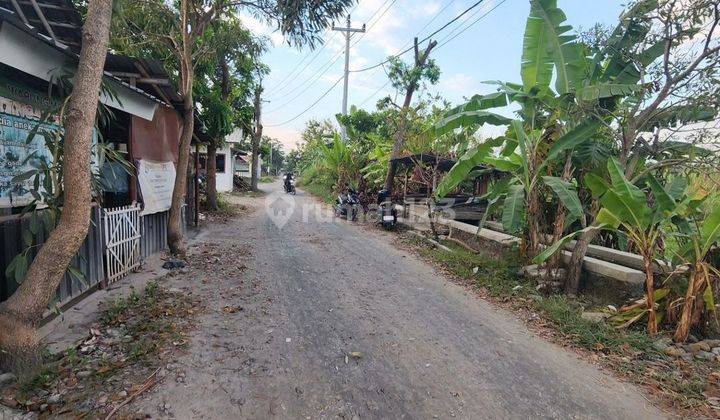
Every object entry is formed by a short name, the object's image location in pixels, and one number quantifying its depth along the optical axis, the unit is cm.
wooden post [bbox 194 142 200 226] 991
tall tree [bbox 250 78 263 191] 1869
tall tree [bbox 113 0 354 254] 609
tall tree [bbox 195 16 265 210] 747
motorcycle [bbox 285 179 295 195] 2347
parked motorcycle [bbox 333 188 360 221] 1312
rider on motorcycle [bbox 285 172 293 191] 2350
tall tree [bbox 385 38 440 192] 1251
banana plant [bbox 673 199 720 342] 375
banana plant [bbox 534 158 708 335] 399
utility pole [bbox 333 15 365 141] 1864
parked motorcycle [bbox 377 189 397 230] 1073
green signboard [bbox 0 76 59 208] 364
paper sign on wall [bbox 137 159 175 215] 616
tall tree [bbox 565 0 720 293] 404
